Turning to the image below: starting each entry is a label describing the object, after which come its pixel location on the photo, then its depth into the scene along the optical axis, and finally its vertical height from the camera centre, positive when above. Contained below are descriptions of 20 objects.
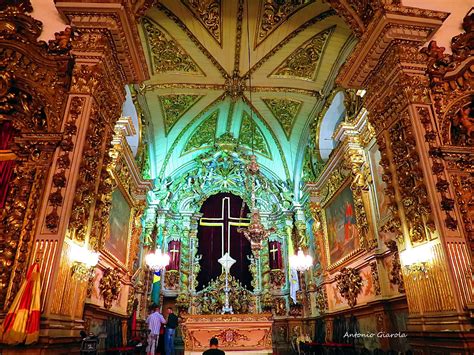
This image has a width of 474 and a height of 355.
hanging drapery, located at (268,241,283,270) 13.29 +2.72
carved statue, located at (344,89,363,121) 8.84 +5.44
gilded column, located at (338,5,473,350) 4.54 +2.40
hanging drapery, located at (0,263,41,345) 3.77 +0.19
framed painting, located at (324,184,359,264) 9.01 +2.71
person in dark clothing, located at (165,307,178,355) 8.72 +0.02
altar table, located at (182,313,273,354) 7.71 +0.03
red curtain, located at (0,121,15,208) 5.07 +2.36
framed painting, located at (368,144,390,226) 7.41 +2.88
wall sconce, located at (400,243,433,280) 4.83 +0.92
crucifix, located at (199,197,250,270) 13.91 +4.09
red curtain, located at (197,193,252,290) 13.34 +3.16
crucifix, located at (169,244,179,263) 12.88 +2.72
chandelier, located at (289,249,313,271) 10.94 +2.02
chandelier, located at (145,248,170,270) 10.91 +2.11
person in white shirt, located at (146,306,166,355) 8.52 +0.16
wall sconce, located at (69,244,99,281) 4.71 +0.94
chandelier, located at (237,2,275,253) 7.82 +2.10
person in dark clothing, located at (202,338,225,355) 4.39 -0.21
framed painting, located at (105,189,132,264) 8.51 +2.57
